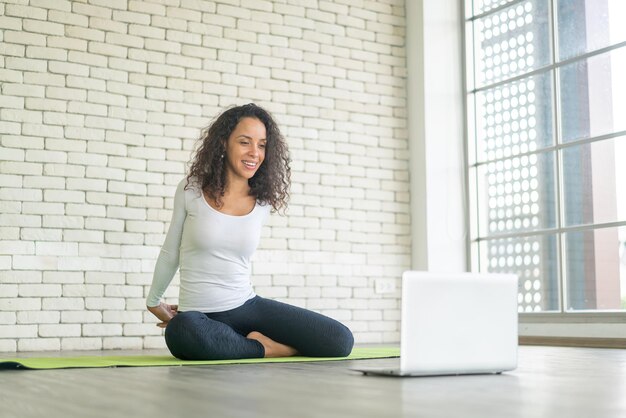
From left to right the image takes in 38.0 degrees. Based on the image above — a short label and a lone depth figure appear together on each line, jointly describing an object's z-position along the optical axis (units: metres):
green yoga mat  3.18
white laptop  2.48
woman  3.66
